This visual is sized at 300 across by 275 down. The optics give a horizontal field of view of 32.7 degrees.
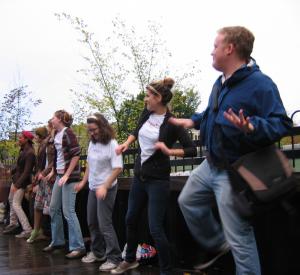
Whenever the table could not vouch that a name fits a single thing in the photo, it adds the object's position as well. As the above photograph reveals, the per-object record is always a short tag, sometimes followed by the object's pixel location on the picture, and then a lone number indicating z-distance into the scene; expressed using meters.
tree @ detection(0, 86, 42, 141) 20.19
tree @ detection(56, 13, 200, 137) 18.89
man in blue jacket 3.39
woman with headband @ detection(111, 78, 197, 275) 5.15
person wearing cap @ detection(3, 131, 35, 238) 9.41
